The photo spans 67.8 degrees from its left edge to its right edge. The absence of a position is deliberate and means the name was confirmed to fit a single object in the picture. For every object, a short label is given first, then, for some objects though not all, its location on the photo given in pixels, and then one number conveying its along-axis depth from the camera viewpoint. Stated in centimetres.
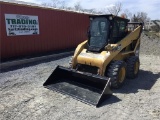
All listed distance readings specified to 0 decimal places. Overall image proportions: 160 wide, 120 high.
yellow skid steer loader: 336
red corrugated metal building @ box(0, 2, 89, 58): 587
